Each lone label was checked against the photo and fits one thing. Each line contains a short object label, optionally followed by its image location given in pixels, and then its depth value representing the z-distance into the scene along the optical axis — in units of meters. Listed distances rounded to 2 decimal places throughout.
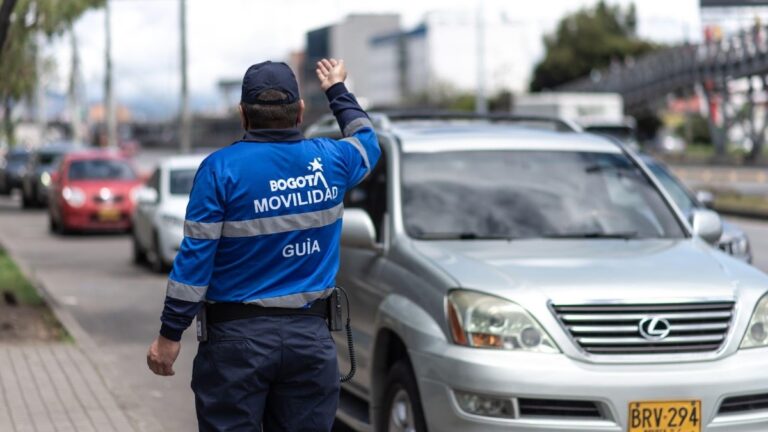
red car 27.45
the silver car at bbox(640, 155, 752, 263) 11.76
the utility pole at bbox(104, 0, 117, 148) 47.01
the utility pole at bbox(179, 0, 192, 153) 36.16
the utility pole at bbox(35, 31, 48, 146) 75.08
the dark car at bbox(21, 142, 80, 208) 38.66
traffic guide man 4.70
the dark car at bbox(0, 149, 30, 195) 45.97
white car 19.08
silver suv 6.02
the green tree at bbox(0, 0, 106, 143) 15.94
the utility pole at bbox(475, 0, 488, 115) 56.97
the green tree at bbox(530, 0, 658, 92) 123.56
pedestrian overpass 56.53
